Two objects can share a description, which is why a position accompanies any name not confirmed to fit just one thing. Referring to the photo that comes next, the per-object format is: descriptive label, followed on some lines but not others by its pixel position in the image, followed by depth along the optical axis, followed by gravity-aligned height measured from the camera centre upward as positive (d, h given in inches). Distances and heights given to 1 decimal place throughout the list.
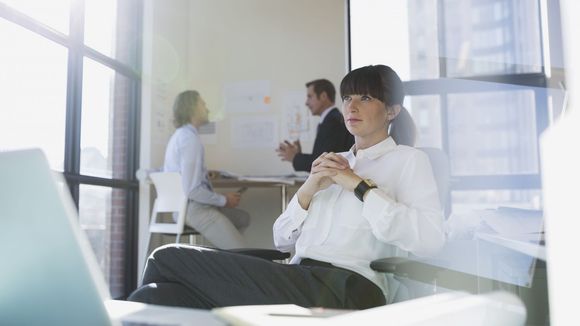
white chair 150.6 +0.3
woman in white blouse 57.2 -3.8
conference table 163.8 +6.4
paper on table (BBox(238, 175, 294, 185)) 163.2 +7.0
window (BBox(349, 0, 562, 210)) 164.1 +38.3
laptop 25.6 -2.4
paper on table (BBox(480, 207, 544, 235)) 59.2 -2.3
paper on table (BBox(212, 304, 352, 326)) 22.9 -5.1
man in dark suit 143.9 +18.9
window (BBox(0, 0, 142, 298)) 128.3 +27.9
